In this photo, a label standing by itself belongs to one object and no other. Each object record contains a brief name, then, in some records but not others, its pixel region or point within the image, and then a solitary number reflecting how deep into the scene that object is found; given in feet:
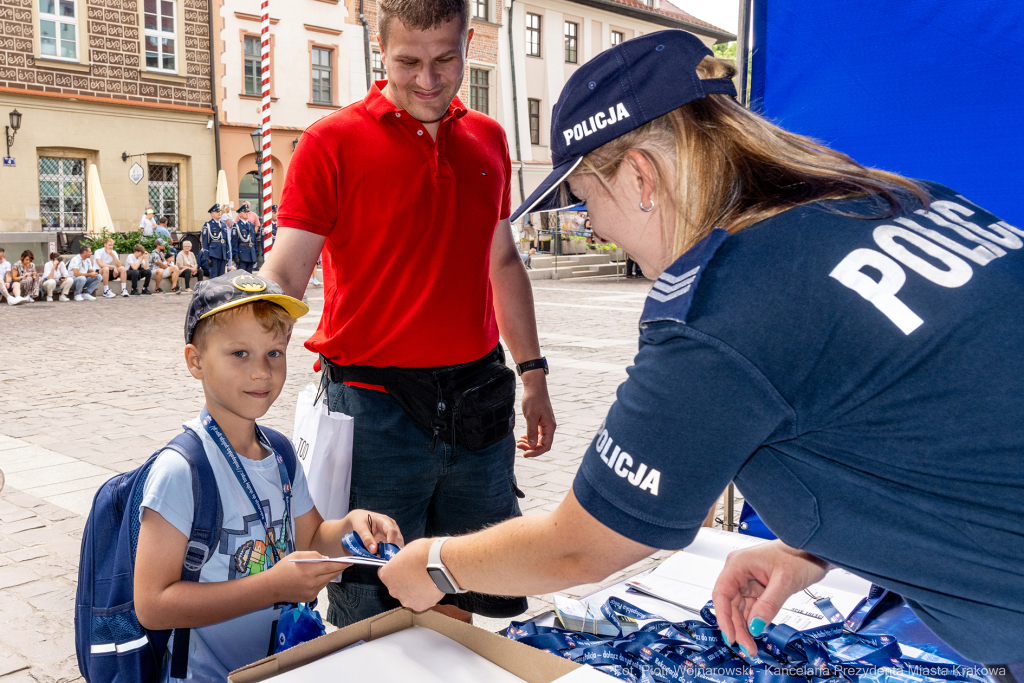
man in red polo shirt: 7.55
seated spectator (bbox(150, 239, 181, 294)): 61.31
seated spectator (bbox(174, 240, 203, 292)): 62.64
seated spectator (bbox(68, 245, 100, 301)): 55.88
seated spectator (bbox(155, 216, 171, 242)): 65.36
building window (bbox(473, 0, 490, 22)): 101.45
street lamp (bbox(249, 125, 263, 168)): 71.23
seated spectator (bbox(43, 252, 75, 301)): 54.03
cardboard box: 4.86
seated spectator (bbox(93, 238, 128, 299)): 57.82
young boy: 5.57
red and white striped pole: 16.72
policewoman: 3.46
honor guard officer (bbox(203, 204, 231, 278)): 60.59
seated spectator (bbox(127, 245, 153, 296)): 59.57
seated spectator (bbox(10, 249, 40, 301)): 52.26
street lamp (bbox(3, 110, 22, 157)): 68.59
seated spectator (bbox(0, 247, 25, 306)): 50.93
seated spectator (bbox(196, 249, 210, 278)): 61.41
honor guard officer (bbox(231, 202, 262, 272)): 61.98
